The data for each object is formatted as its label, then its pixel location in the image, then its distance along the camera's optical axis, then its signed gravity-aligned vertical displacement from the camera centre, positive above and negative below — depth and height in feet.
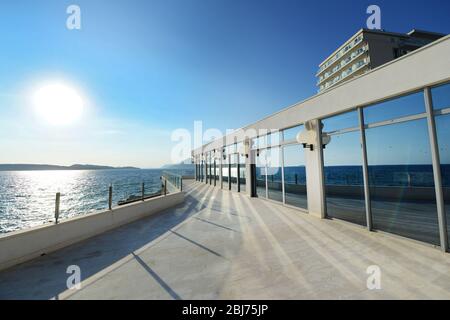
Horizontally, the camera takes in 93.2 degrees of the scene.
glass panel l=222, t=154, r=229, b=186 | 47.34 +0.46
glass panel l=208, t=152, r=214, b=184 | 57.38 +1.67
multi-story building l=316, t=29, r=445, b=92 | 110.73 +65.64
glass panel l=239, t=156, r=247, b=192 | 38.29 +0.01
